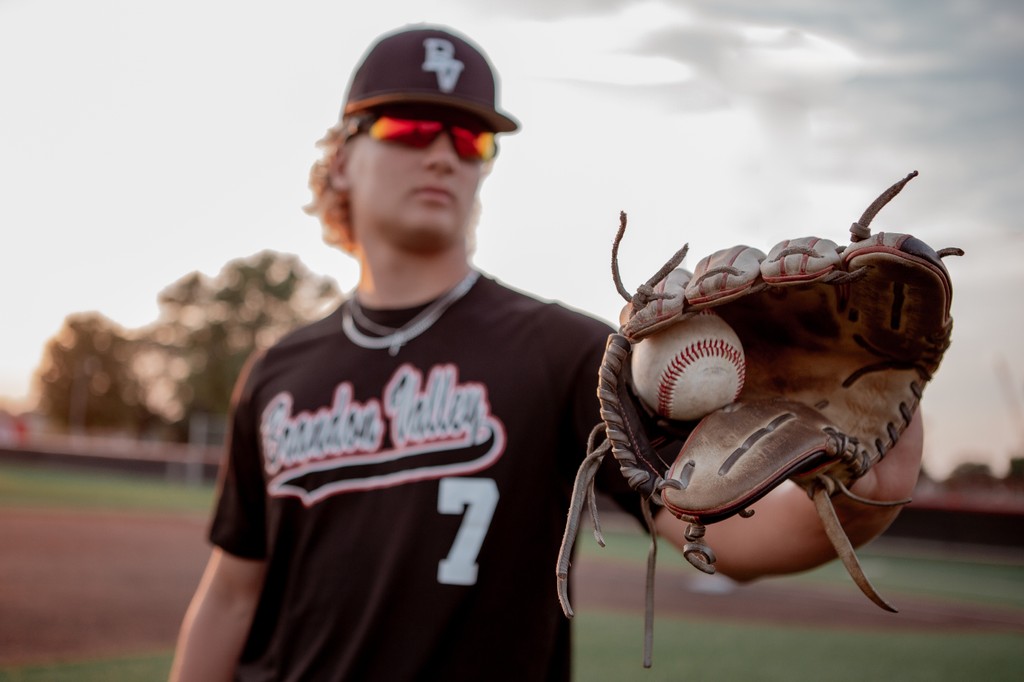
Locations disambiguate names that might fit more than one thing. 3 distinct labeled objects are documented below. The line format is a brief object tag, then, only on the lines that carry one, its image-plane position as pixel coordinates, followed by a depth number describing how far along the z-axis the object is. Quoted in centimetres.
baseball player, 163
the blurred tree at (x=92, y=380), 4581
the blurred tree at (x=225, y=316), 4144
